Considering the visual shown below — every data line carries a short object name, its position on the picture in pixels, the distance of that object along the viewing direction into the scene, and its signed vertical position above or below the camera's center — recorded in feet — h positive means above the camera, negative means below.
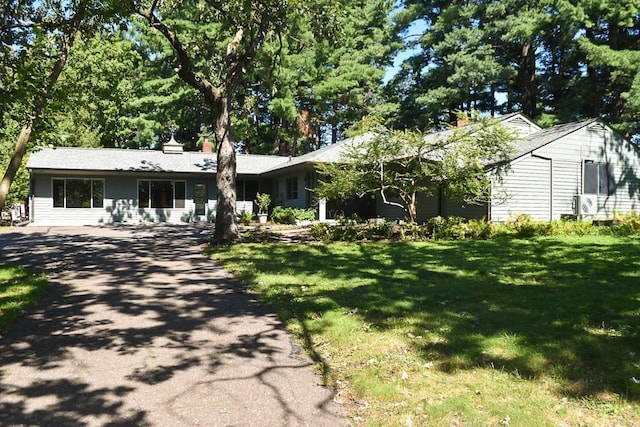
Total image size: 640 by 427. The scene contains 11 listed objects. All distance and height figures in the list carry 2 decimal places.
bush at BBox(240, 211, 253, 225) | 77.70 -2.37
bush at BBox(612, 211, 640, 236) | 46.06 -2.34
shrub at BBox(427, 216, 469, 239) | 47.47 -2.58
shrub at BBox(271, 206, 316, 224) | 74.13 -1.77
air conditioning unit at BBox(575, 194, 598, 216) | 60.54 -0.14
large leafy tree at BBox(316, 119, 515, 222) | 47.44 +4.30
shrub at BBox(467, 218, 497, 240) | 47.50 -2.78
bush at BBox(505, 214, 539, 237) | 47.06 -2.36
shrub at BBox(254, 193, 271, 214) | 79.71 +0.55
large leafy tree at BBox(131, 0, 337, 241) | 40.34 +16.26
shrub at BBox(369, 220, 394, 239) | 48.88 -2.86
